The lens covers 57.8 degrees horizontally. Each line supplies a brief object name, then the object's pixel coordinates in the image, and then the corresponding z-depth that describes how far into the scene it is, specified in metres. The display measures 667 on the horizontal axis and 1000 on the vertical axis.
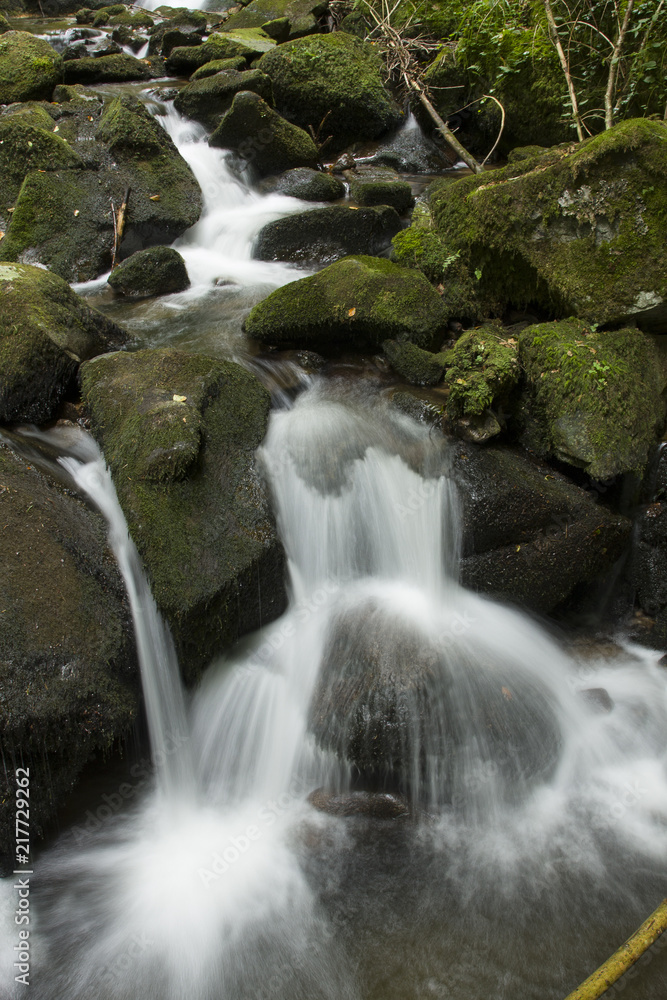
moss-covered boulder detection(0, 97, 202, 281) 6.98
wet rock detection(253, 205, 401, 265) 7.11
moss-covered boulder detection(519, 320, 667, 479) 4.23
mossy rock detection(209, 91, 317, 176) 8.88
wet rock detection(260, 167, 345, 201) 8.69
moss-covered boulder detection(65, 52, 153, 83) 10.91
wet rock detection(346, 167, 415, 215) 7.91
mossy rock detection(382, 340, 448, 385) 5.04
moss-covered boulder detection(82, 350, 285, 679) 3.60
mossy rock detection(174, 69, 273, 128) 9.74
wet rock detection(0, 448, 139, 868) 2.94
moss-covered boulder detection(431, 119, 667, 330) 4.40
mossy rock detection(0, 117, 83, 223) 7.47
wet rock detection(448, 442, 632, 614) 4.25
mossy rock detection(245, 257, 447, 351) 5.26
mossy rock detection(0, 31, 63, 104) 9.52
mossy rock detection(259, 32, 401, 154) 10.04
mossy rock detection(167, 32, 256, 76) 11.38
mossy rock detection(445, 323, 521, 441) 4.33
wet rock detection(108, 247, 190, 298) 6.71
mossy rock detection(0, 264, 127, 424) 4.32
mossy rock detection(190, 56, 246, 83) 10.61
